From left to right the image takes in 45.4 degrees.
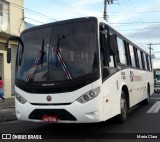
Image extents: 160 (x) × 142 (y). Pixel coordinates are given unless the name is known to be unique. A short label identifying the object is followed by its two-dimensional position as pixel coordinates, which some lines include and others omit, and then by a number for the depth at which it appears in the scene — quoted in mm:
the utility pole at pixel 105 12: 17212
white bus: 4432
